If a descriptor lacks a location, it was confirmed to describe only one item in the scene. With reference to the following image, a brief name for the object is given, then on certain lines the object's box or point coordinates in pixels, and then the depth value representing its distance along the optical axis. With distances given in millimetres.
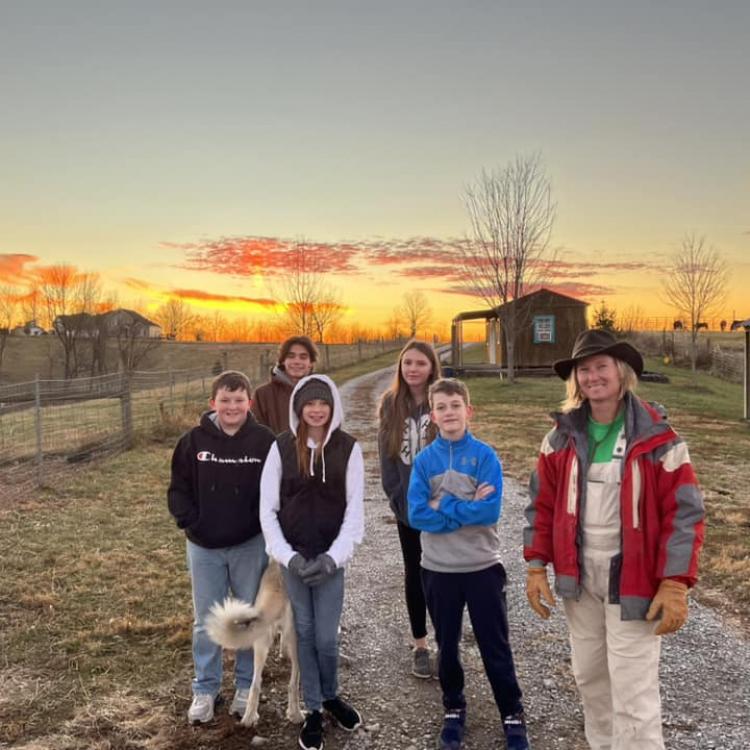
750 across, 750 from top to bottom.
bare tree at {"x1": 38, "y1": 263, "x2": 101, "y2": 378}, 45156
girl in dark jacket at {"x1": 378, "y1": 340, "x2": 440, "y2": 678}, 3660
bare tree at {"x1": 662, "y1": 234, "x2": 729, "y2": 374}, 32406
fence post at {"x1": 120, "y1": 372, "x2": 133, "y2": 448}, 11969
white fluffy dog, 3027
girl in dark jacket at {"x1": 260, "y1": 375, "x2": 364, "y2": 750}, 3105
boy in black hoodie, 3354
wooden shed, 28422
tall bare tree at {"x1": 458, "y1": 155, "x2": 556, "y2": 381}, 25891
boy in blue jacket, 2996
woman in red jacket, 2400
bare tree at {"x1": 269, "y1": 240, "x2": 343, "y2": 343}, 30234
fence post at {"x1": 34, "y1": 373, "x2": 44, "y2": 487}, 8867
